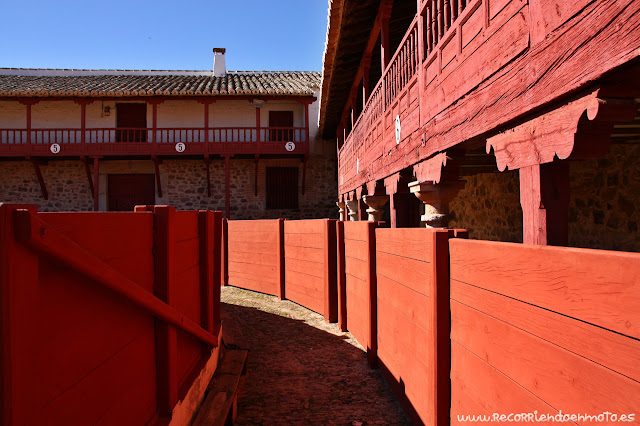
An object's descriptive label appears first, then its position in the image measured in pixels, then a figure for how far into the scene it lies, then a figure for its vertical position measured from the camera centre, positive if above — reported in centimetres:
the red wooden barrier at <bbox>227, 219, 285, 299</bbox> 802 -85
